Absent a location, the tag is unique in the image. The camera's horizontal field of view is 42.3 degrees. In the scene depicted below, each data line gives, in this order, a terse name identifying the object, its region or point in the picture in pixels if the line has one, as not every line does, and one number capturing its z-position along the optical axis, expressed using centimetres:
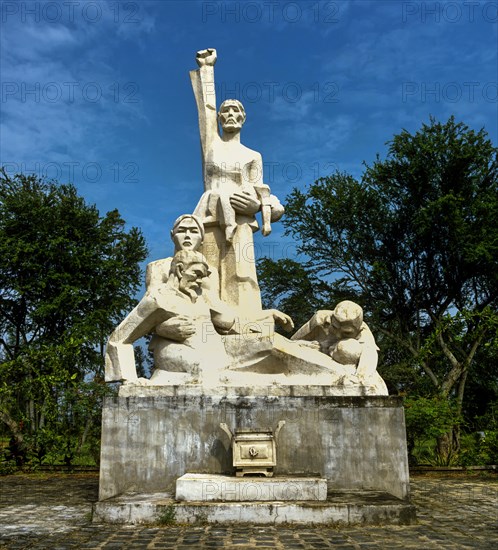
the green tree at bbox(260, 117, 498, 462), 2198
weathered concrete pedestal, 695
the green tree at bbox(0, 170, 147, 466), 2278
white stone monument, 693
